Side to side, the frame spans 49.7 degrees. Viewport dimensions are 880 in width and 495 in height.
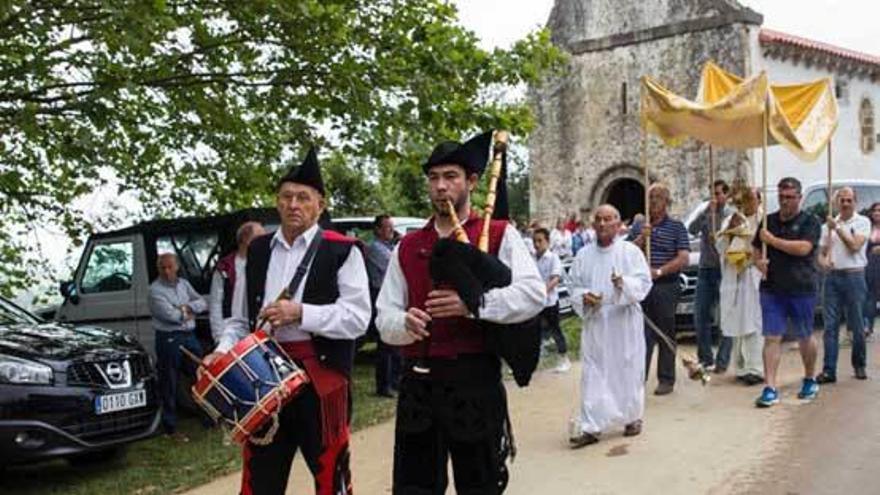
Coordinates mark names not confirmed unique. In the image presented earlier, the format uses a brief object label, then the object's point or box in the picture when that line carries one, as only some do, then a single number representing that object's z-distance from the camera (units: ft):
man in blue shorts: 26.27
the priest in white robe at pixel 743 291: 30.68
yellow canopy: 29.30
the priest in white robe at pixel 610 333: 23.40
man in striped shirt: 28.66
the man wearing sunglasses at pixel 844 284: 29.50
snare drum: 13.50
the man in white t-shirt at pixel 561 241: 68.62
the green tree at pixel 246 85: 27.37
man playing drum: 14.20
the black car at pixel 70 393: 20.80
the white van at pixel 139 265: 31.55
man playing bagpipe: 12.73
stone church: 74.02
